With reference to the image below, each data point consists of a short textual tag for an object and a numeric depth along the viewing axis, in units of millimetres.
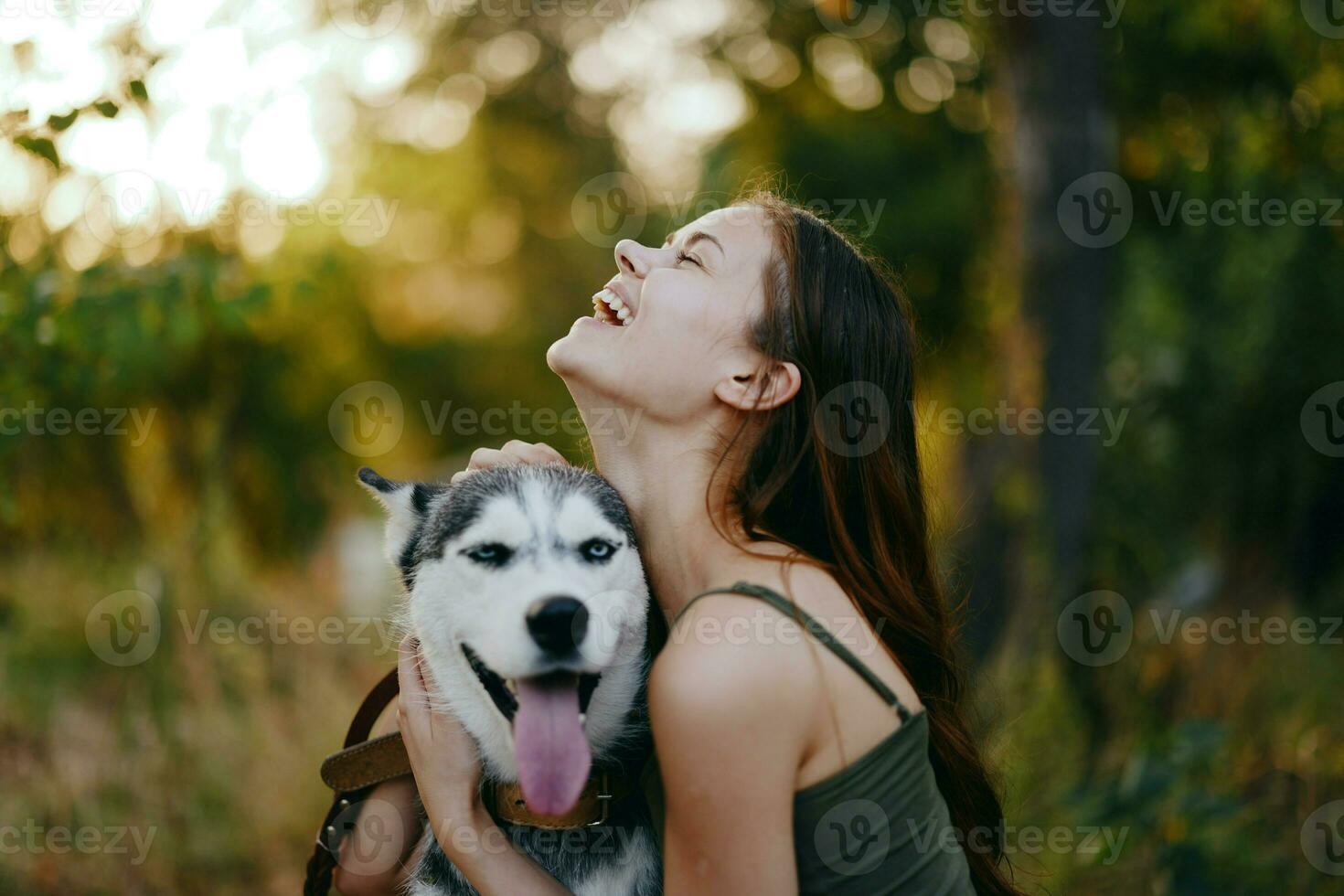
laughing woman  1285
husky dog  1320
